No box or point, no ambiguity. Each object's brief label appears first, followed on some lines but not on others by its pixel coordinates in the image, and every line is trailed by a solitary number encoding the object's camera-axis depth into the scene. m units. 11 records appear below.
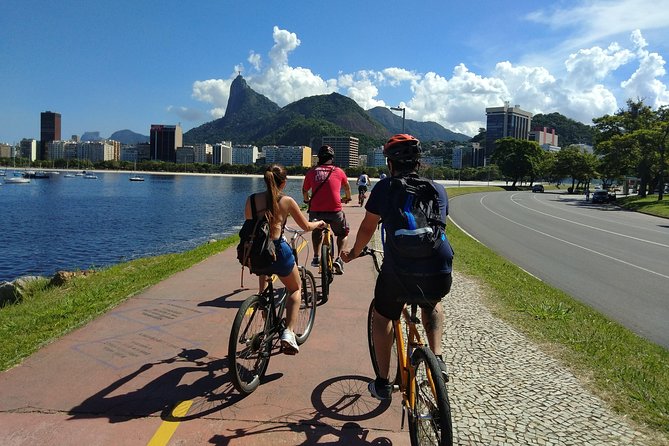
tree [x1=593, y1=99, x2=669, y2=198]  41.84
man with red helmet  2.93
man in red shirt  6.92
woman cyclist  4.07
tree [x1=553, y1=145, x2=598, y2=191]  72.31
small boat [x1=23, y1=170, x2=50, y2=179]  115.42
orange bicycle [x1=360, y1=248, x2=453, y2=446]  2.60
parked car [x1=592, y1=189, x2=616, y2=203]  46.34
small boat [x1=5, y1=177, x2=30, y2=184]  93.88
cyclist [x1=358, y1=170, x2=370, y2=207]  23.76
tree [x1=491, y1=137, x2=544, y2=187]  89.89
